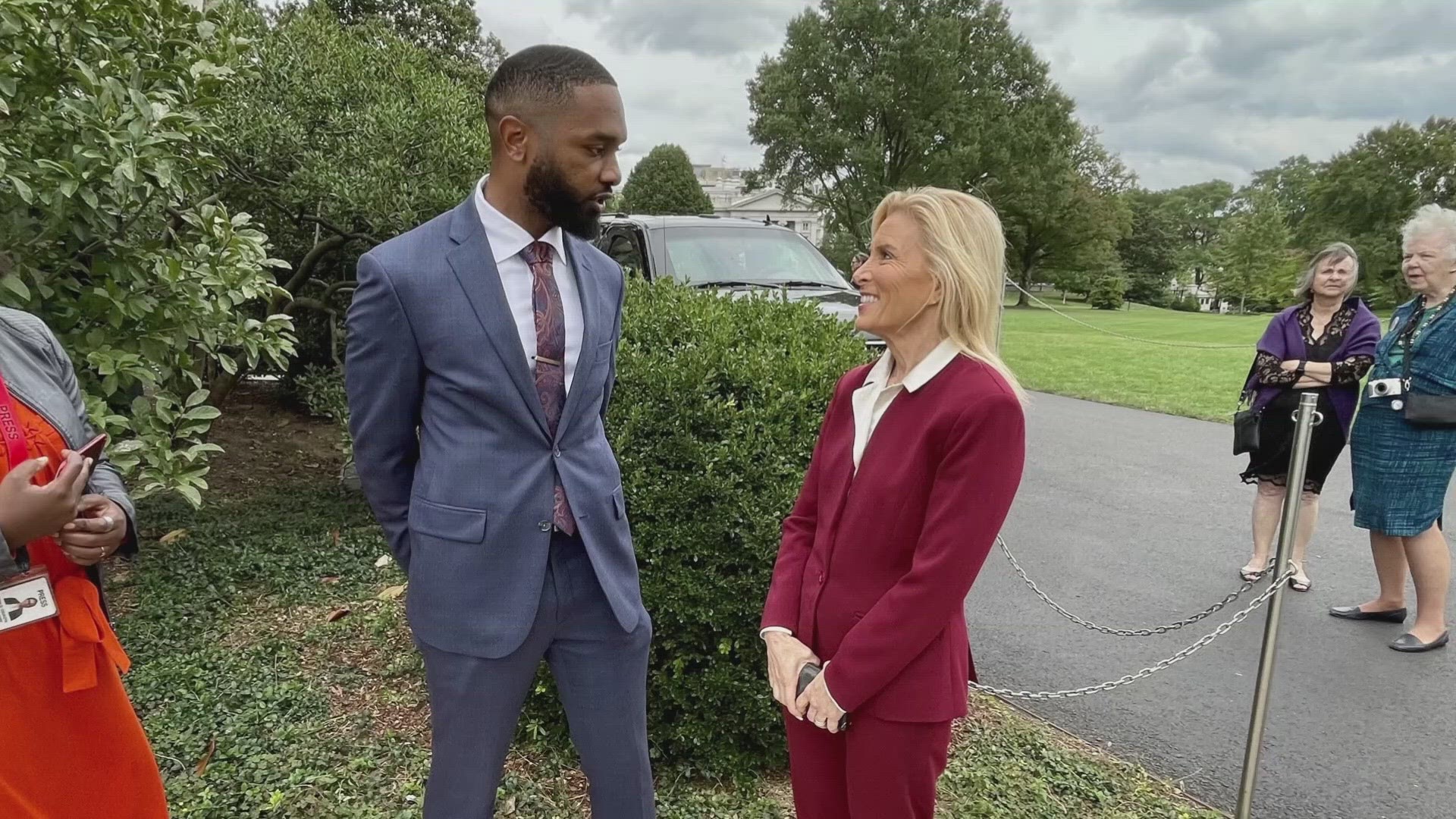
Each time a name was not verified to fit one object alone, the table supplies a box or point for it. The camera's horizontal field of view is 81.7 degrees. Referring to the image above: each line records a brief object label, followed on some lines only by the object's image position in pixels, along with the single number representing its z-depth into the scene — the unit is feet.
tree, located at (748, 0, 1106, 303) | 127.54
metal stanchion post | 9.20
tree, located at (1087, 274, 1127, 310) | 158.20
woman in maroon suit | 5.68
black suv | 25.03
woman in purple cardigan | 16.10
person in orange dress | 5.72
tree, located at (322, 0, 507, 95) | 56.70
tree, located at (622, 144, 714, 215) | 170.09
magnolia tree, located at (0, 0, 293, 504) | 10.80
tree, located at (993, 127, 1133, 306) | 161.89
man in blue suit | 6.29
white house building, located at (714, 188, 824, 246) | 284.41
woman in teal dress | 14.06
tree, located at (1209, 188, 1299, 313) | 154.10
